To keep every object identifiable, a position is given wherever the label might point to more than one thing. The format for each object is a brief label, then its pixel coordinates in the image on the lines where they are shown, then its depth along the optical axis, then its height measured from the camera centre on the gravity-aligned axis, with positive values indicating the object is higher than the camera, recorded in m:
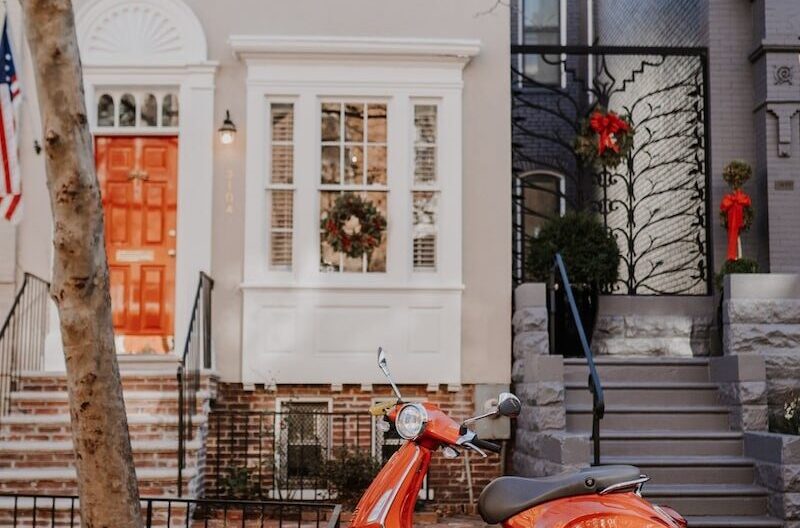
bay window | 10.13 +1.11
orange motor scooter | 4.77 -0.81
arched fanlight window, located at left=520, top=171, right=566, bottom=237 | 15.87 +1.84
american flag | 9.09 +1.30
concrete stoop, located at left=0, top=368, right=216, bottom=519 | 8.56 -1.03
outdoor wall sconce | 10.15 +1.77
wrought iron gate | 11.27 +1.70
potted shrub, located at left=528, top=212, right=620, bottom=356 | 10.50 +0.55
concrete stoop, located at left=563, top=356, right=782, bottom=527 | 8.30 -0.99
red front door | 10.41 +0.80
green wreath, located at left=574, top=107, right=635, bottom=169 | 11.02 +1.86
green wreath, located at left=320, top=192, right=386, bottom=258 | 10.12 +0.85
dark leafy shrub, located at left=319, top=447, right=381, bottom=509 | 9.20 -1.39
